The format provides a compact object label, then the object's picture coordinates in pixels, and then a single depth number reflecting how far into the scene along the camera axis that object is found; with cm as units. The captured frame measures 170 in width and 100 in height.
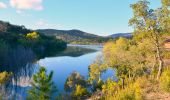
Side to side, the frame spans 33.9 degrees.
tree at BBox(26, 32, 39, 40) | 15404
